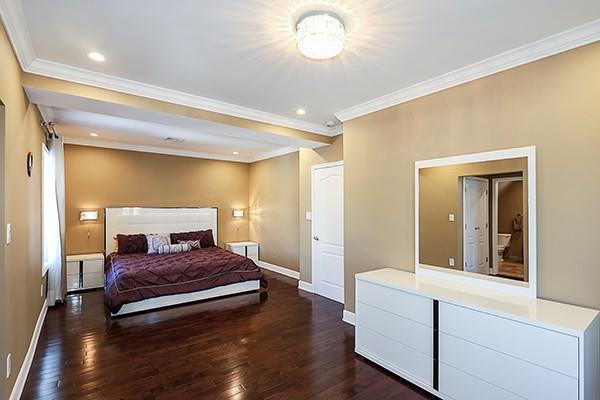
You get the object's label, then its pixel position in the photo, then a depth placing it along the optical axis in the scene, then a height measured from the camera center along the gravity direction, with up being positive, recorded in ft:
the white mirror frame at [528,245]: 7.62 -1.33
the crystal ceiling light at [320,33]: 6.24 +3.57
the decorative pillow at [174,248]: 18.16 -2.88
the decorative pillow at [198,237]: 20.06 -2.43
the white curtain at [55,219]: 14.10 -0.80
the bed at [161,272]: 13.38 -3.48
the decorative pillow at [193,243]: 19.42 -2.75
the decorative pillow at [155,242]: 18.25 -2.49
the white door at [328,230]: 15.33 -1.60
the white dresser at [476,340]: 5.89 -3.33
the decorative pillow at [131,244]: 17.94 -2.55
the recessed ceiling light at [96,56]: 7.88 +3.92
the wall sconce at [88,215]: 17.79 -0.78
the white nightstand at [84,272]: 16.52 -3.91
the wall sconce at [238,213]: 24.04 -0.98
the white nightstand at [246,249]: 22.68 -3.65
